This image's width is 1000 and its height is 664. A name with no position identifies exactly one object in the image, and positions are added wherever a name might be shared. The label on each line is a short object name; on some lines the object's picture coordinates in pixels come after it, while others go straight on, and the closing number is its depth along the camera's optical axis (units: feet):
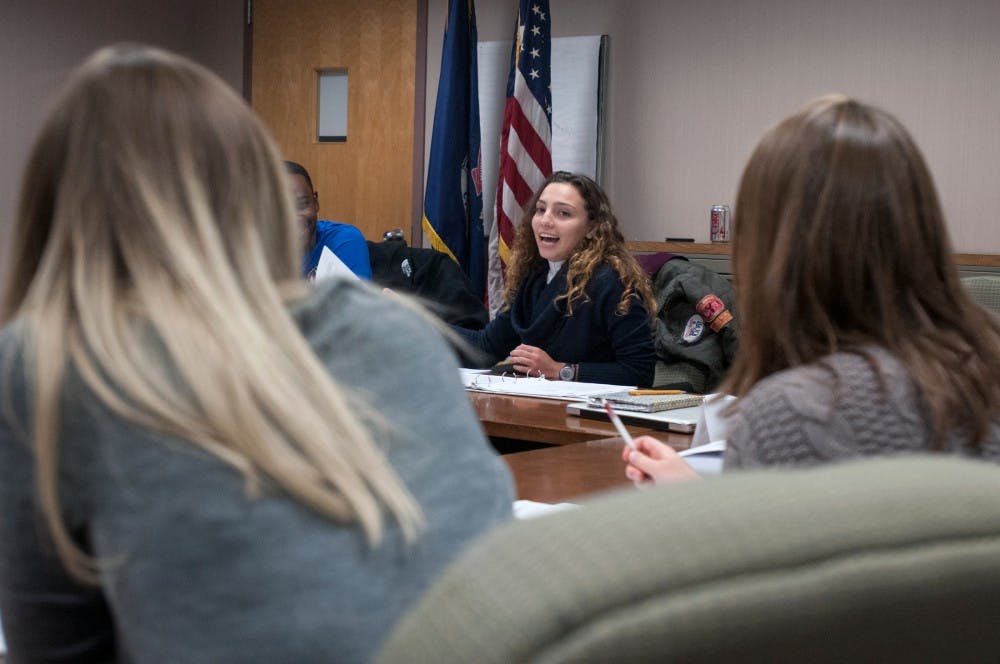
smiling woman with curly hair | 11.48
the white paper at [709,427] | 6.37
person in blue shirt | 12.66
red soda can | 16.19
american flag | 17.01
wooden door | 19.65
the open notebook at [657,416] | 7.51
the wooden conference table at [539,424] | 7.57
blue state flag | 17.56
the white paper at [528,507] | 4.84
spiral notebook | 7.93
